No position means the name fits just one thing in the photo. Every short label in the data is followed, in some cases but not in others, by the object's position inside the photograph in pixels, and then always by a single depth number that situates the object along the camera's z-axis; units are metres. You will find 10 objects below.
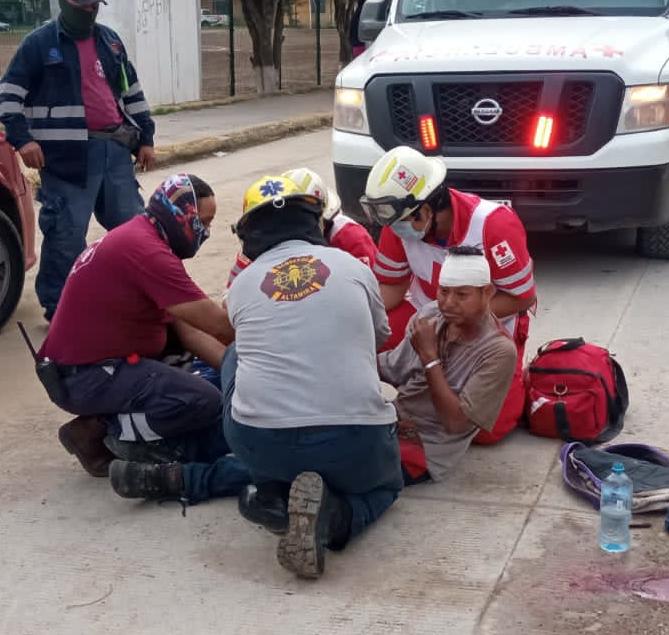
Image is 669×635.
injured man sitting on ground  4.09
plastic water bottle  3.71
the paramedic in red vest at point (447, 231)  4.39
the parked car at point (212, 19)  39.09
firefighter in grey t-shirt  3.56
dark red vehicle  6.14
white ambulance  6.72
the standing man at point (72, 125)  5.86
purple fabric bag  3.95
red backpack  4.54
